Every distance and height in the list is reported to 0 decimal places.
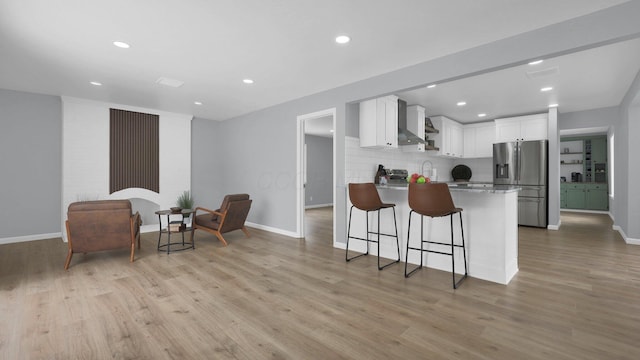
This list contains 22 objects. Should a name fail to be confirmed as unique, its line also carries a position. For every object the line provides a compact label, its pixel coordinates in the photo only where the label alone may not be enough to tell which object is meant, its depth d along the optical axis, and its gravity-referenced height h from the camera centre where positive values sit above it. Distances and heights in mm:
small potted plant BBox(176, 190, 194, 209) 6773 -508
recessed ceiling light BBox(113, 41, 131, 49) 3188 +1461
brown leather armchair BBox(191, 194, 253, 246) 4902 -673
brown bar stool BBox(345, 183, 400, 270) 3742 -231
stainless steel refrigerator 6441 +140
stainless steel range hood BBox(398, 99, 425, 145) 5320 +882
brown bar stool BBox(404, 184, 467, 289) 3039 -220
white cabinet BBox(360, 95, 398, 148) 4781 +936
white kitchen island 3180 -605
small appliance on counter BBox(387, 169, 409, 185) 5469 +80
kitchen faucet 7292 +345
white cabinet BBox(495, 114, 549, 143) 6520 +1189
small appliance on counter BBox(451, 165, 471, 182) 8477 +199
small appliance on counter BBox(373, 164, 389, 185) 5262 +101
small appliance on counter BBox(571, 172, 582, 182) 8953 +102
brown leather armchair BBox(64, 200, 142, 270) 3666 -602
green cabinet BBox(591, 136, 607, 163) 8578 +899
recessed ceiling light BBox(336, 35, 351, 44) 3085 +1478
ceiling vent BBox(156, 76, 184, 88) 4418 +1480
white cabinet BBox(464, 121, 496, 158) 7707 +1083
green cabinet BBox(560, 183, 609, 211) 8477 -468
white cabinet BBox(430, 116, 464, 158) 7164 +1087
